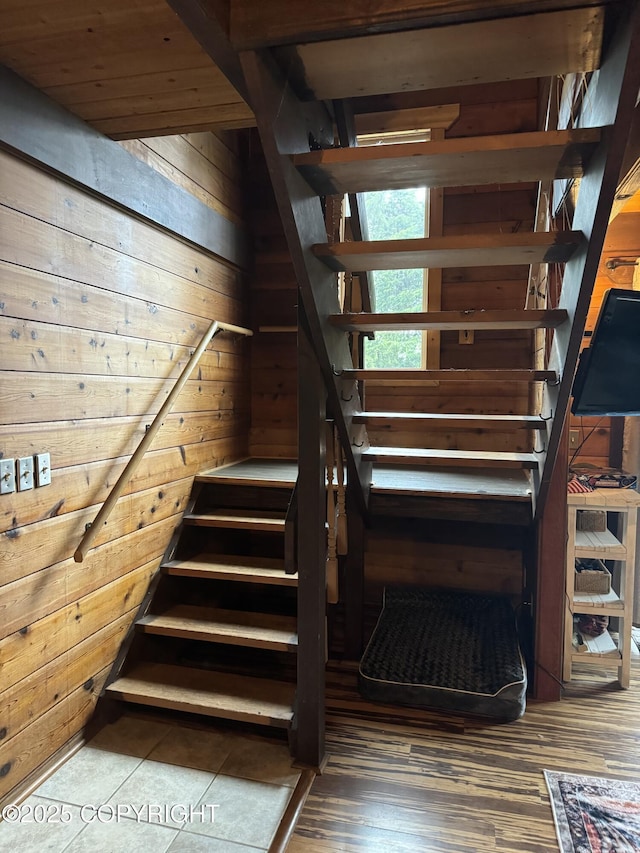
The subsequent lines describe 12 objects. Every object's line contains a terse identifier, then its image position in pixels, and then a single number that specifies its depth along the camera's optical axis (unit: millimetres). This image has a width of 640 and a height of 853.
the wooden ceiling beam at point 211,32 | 1017
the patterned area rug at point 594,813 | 1714
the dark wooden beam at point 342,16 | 1042
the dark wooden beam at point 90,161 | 1696
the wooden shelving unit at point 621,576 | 2598
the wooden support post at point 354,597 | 2906
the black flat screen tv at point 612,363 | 1891
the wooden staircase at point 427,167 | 1161
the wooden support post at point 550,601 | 2529
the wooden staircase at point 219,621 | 2236
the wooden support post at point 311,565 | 2023
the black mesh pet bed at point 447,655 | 2389
